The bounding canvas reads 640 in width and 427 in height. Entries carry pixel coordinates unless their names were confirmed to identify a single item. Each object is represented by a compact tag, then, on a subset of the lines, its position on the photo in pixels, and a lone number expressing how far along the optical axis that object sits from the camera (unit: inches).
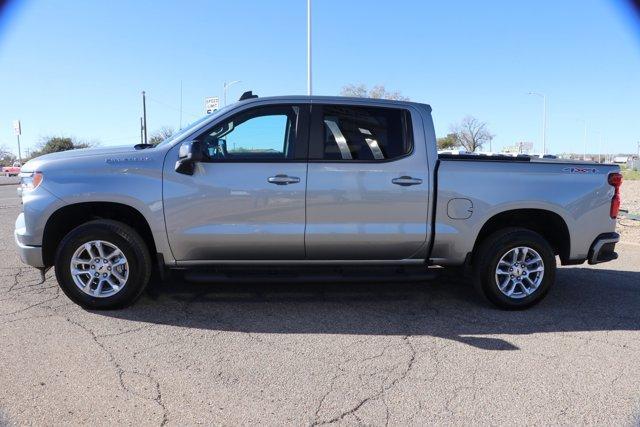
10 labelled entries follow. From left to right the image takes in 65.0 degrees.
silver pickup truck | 176.7
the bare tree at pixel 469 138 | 2913.4
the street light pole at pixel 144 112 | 1398.9
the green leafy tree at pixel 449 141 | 2719.0
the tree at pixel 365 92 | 1618.5
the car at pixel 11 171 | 2063.2
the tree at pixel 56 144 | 2540.6
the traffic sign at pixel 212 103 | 721.0
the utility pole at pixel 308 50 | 823.0
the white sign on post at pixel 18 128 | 1630.2
